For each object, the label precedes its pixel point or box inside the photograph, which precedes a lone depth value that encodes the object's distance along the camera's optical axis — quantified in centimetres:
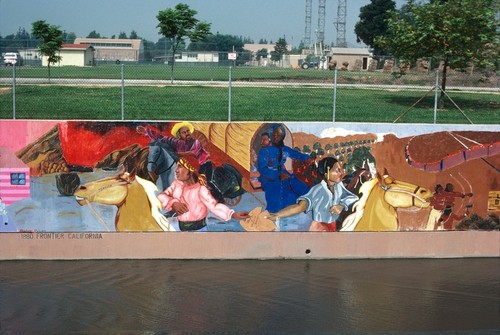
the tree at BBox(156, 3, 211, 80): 2662
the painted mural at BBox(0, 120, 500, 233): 1209
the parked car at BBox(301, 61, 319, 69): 4643
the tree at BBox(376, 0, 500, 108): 2259
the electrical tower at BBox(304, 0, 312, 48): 12900
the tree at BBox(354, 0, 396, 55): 8051
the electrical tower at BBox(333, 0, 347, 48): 11046
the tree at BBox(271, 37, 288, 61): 9250
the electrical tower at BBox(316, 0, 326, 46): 10394
